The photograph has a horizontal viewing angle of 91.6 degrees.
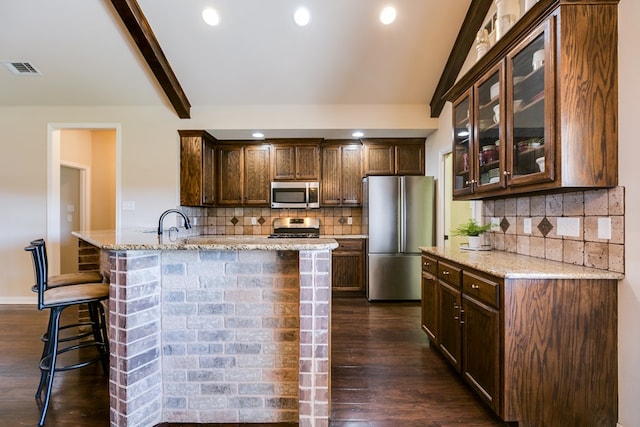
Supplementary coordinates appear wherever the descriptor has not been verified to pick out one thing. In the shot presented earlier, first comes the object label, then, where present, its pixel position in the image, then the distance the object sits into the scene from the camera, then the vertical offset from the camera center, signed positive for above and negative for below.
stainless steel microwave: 4.60 +0.30
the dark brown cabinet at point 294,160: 4.61 +0.81
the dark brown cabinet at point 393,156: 4.58 +0.86
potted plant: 2.69 -0.16
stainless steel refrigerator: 4.15 -0.24
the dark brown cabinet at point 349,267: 4.40 -0.75
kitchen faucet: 2.01 -0.07
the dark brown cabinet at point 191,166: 4.07 +0.63
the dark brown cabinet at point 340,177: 4.67 +0.56
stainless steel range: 4.80 -0.18
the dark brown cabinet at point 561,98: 1.62 +0.64
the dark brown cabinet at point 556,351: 1.62 -0.72
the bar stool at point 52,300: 1.84 -0.53
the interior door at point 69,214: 4.95 +0.01
